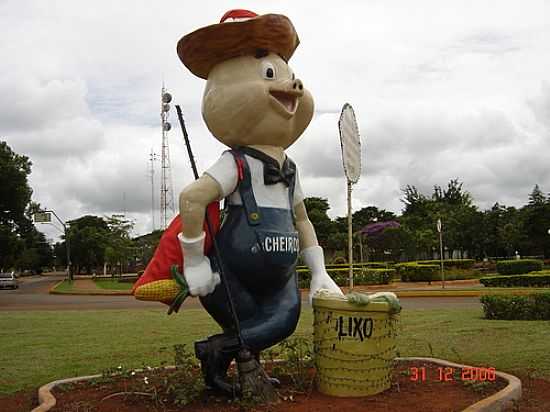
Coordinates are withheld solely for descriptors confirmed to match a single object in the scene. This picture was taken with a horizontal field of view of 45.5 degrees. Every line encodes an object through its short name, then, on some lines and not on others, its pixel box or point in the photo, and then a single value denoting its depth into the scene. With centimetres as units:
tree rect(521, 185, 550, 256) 4041
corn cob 459
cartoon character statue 463
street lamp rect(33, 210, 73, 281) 3000
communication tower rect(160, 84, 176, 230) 2909
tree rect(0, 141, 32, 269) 2567
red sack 460
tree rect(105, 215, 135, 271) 4591
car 3444
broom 463
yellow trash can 475
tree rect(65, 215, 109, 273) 5540
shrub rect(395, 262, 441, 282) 2505
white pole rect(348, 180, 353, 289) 559
